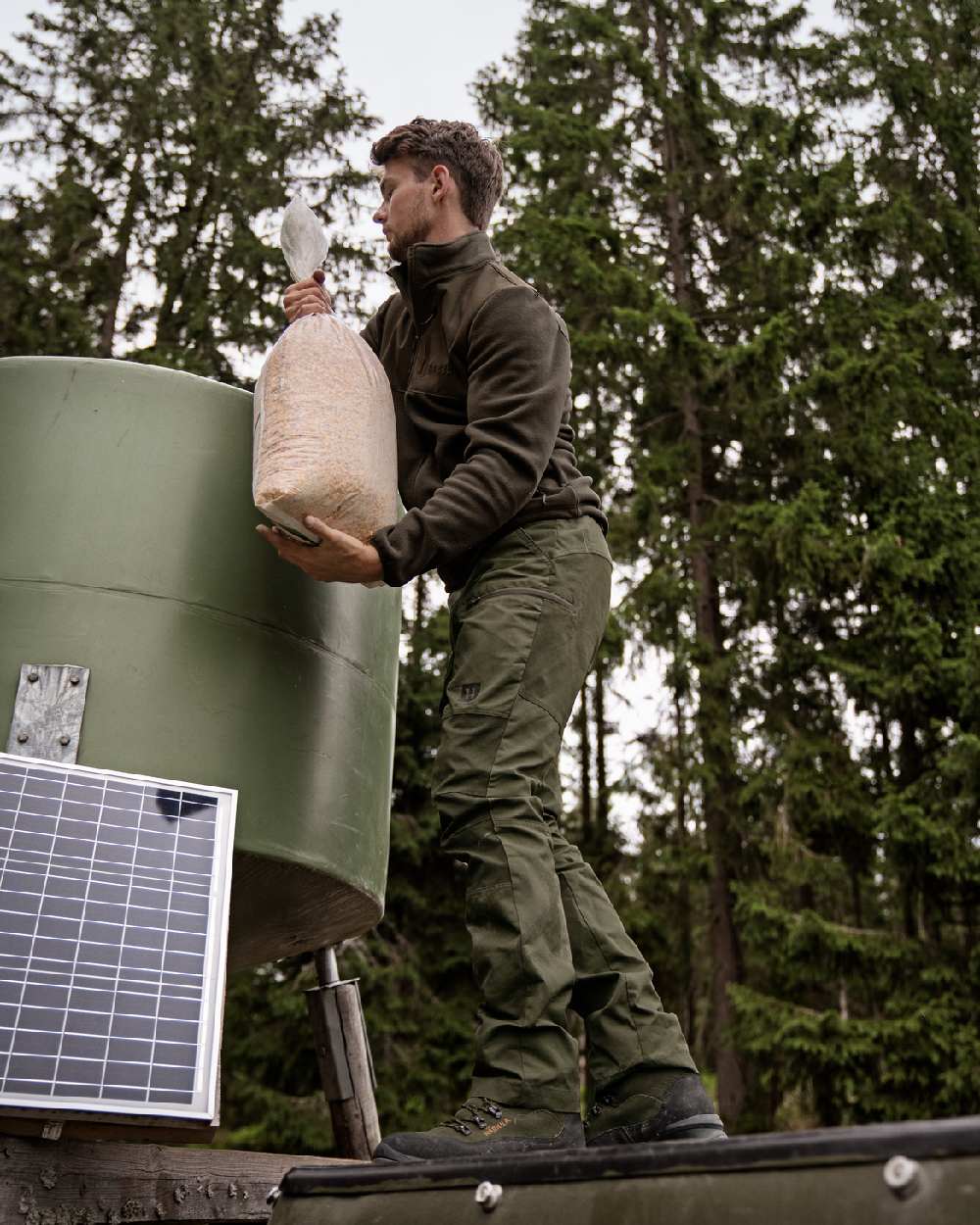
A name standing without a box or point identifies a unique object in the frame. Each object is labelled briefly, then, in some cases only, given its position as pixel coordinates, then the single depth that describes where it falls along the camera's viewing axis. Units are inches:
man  86.8
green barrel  107.8
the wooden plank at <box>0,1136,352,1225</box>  85.4
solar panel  82.0
